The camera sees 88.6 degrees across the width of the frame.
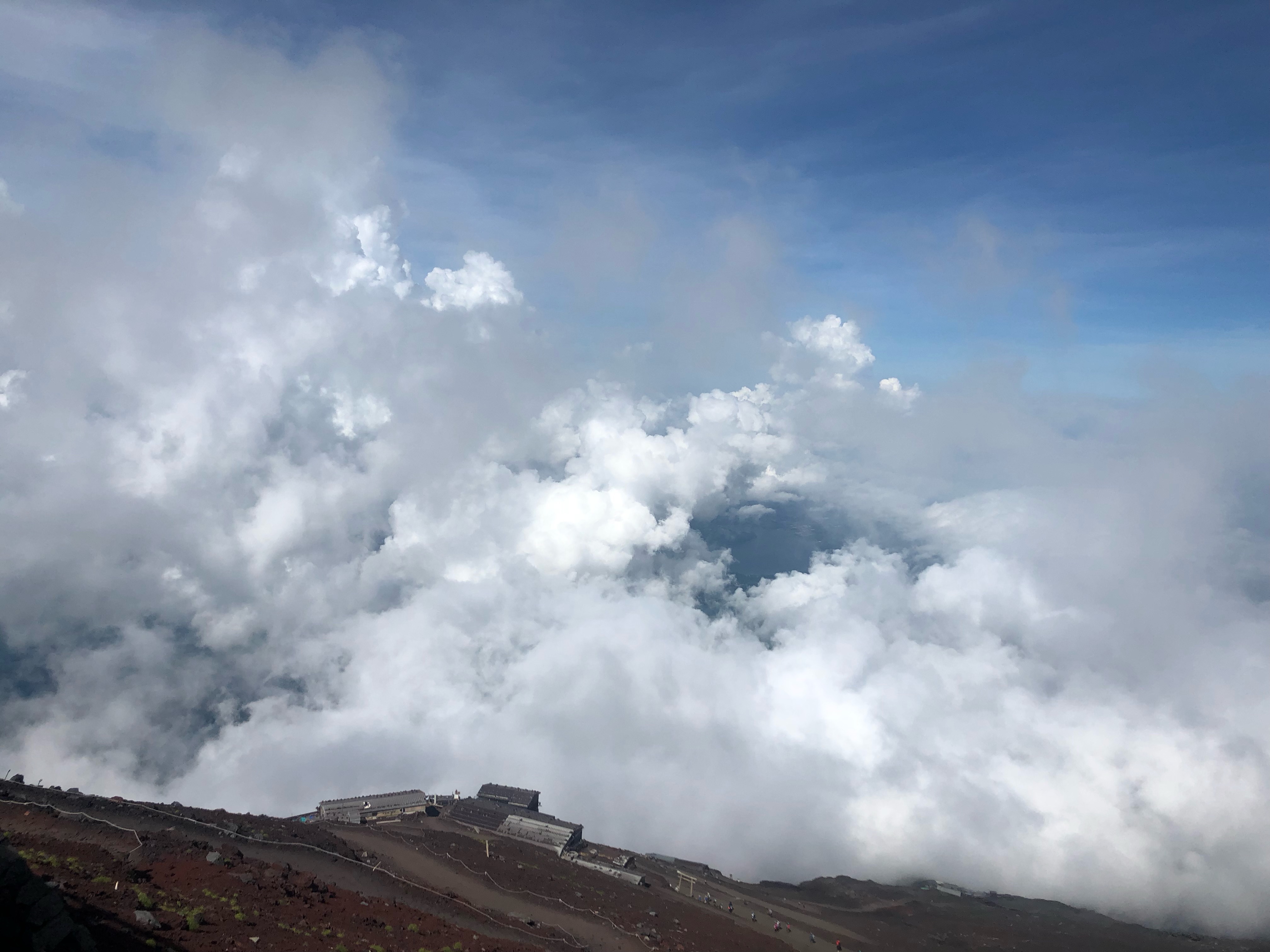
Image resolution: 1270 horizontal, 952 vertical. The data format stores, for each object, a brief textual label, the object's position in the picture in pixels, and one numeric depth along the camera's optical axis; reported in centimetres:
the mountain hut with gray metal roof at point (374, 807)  9906
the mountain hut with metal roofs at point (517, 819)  9950
